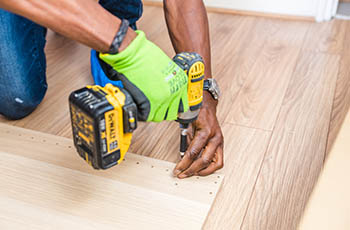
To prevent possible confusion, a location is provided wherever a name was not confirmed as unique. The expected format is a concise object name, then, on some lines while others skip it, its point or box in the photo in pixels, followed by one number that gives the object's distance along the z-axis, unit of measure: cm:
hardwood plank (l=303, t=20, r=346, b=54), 218
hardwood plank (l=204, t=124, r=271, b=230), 121
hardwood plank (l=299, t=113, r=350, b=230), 63
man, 90
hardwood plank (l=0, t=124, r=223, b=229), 116
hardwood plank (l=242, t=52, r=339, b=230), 122
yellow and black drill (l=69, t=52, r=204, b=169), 90
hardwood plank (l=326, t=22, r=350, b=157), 157
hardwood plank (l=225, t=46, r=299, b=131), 166
